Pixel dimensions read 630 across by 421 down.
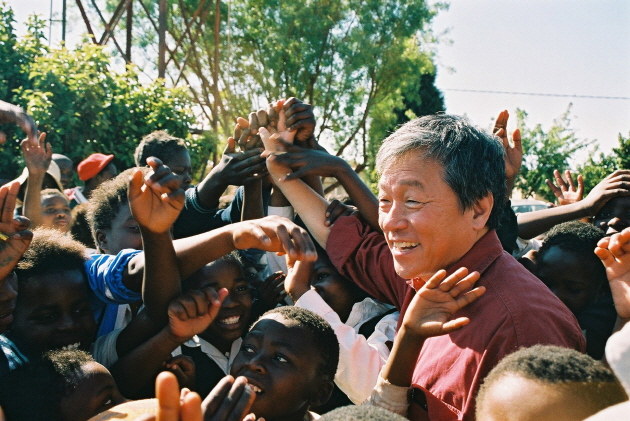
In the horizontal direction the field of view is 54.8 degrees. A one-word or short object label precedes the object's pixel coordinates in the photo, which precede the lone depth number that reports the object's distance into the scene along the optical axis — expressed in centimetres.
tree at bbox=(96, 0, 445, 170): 1745
